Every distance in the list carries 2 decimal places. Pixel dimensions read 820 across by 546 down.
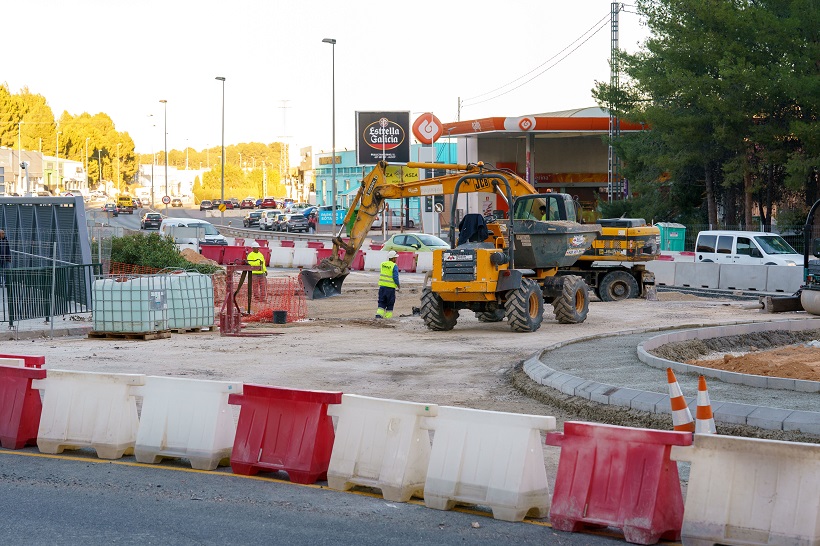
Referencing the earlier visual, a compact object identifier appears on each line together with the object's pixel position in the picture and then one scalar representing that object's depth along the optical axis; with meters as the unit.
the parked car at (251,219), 93.31
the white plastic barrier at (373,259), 45.94
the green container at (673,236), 50.00
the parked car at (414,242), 44.03
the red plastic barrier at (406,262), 43.44
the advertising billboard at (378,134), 73.50
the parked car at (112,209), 99.46
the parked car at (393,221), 86.38
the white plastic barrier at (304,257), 46.56
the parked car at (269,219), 85.82
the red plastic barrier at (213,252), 46.91
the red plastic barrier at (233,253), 46.69
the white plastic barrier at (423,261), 43.19
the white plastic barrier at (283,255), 46.88
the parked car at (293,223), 82.62
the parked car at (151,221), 78.83
